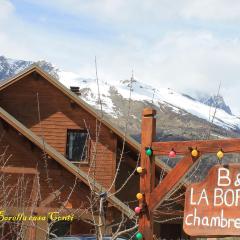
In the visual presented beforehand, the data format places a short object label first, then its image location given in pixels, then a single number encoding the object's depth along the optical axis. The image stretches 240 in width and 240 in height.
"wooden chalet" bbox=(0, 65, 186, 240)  19.53
